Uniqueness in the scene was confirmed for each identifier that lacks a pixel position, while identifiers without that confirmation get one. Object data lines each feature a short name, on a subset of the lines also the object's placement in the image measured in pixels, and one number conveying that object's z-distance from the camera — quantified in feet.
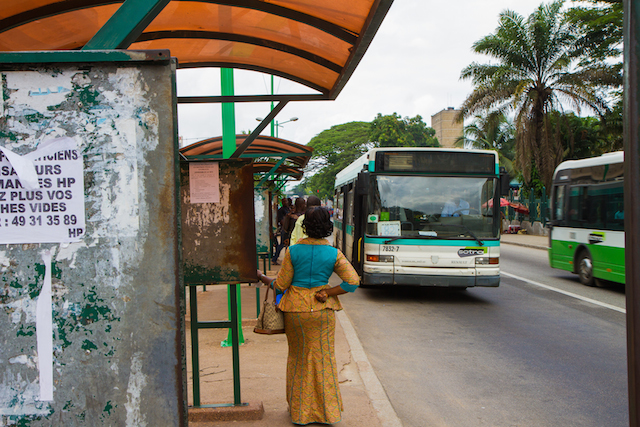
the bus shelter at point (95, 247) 6.29
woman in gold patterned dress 12.92
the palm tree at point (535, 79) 86.33
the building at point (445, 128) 282.15
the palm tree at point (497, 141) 139.74
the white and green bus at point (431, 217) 30.78
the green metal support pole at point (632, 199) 7.00
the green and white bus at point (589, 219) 34.50
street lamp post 113.80
